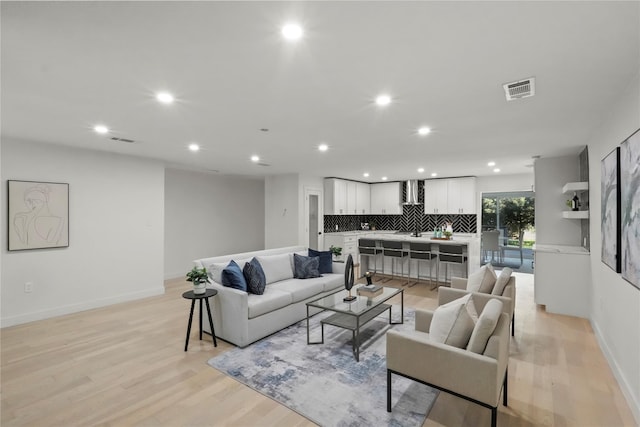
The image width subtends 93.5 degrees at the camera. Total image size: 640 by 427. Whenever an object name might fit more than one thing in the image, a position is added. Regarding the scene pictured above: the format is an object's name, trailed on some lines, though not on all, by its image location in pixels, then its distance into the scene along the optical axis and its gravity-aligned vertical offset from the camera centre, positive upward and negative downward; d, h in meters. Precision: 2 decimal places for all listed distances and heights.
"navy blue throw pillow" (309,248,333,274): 4.92 -0.74
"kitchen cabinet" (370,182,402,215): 8.85 +0.55
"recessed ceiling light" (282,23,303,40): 1.57 +0.99
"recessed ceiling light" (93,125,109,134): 3.35 +1.02
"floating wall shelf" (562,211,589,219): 4.01 +0.03
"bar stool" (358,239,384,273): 6.44 -0.68
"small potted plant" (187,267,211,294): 3.21 -0.66
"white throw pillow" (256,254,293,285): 4.29 -0.73
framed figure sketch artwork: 3.89 +0.03
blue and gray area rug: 2.19 -1.42
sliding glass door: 7.43 -0.24
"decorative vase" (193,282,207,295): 3.23 -0.77
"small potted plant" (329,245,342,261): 5.26 -0.58
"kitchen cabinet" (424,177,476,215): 7.68 +0.55
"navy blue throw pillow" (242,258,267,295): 3.71 -0.76
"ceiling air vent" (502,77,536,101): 2.20 +0.98
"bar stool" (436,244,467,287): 5.48 -0.71
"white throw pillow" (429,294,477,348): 2.03 -0.75
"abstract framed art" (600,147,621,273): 2.51 +0.07
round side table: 3.18 -0.85
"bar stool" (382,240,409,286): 6.09 -0.68
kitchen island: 5.61 -0.60
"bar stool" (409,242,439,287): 5.72 -0.69
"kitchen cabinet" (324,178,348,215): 7.97 +0.54
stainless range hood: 8.52 +0.71
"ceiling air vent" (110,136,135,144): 3.86 +1.02
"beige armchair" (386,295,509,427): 1.83 -0.97
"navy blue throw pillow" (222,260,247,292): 3.54 -0.73
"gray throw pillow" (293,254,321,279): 4.57 -0.76
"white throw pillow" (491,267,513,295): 3.04 -0.68
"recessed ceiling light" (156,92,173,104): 2.46 +1.01
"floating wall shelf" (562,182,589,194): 4.06 +0.41
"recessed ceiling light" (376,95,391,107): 2.52 +1.01
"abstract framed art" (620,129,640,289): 2.07 +0.07
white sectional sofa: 3.27 -1.01
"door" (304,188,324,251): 7.73 -0.13
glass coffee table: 3.09 -1.00
